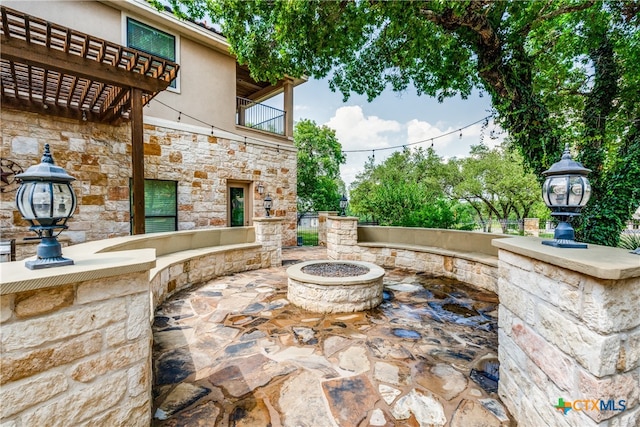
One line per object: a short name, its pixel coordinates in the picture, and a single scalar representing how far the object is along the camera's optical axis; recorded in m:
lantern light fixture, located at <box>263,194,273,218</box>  6.45
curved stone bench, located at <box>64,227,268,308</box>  3.46
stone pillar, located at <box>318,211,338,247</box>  9.29
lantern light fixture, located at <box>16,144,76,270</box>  1.28
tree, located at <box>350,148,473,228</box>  7.42
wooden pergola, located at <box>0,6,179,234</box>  3.38
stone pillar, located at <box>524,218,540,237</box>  12.61
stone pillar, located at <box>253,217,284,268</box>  5.95
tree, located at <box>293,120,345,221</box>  13.78
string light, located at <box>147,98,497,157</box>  5.72
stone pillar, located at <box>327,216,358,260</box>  6.40
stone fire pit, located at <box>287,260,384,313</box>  3.43
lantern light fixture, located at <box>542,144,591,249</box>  1.58
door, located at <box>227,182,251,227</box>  7.52
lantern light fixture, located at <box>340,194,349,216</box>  6.69
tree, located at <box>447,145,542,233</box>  14.86
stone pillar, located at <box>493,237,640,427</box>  1.16
